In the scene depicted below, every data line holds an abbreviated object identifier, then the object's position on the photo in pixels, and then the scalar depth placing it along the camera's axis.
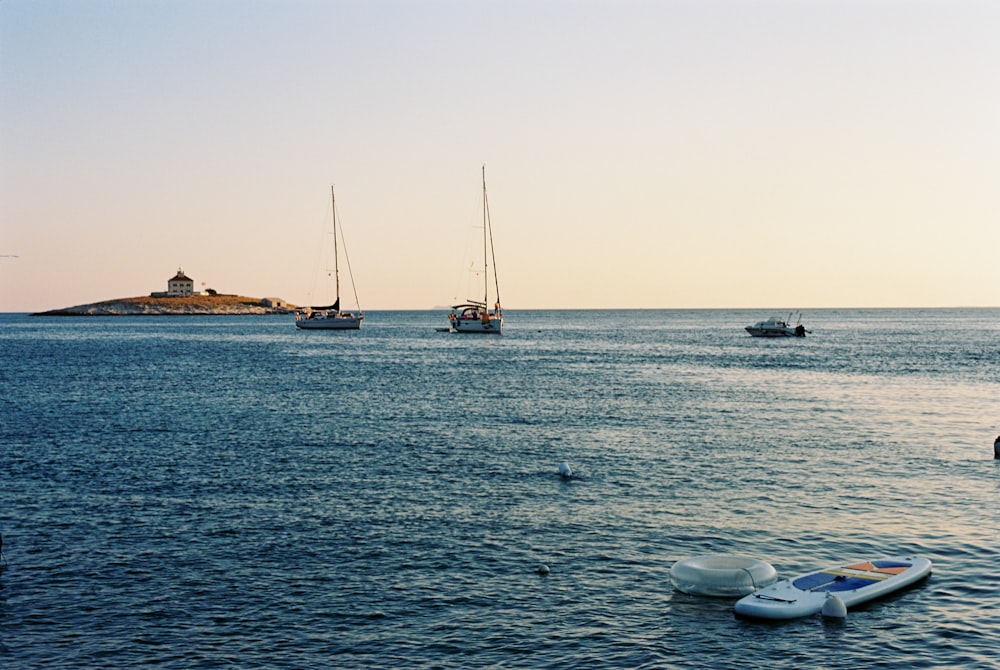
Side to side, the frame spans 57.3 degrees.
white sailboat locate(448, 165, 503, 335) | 172.82
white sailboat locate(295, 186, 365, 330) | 197.50
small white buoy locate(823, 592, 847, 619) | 20.81
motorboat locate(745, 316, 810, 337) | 167.88
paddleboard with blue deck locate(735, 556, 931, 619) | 20.88
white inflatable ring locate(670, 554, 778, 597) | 22.02
